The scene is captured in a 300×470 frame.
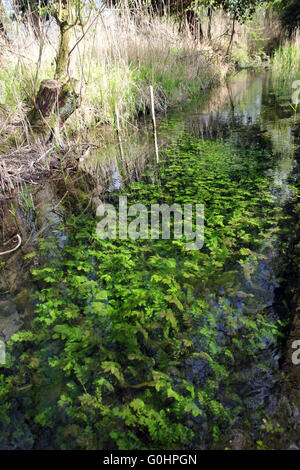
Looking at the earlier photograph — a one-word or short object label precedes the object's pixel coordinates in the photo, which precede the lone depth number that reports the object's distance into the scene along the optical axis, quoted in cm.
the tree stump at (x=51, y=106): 312
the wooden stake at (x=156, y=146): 355
